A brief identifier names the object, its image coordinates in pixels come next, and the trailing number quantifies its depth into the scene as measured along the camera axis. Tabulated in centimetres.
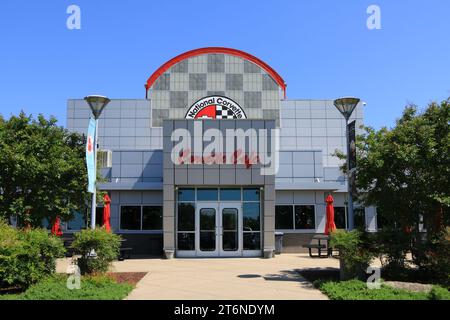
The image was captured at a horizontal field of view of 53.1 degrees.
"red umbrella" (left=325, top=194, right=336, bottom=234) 2064
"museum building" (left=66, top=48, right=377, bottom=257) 1920
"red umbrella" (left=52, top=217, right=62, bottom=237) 1937
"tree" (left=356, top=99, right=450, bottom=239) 1195
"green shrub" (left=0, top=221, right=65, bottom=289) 1027
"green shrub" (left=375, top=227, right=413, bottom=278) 1187
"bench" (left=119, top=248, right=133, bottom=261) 1866
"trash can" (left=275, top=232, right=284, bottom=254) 2183
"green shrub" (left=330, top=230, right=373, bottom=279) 1137
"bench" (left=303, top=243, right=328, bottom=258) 1985
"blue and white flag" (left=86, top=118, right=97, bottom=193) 1284
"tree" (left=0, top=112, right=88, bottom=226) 1376
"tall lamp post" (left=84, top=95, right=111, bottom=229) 1331
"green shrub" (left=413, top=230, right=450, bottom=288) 1064
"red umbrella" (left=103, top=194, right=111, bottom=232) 1970
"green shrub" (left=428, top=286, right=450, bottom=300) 878
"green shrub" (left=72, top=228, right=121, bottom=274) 1203
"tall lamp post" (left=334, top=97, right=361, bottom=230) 1258
